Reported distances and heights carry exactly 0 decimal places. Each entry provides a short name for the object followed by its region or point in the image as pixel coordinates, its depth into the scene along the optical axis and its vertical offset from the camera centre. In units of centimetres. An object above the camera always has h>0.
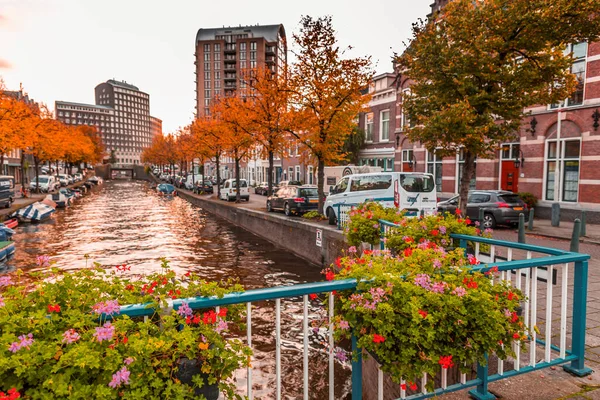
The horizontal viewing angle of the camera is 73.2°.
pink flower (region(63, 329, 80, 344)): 197 -82
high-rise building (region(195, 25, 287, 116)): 9756 +2799
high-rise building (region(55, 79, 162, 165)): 16312 +2222
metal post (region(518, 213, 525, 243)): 1044 -157
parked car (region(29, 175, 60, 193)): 3869 -152
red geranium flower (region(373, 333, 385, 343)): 249 -104
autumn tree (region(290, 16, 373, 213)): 1658 +338
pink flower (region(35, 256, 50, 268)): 280 -64
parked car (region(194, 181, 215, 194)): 4222 -196
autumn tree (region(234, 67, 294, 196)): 1876 +306
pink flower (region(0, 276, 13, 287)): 253 -70
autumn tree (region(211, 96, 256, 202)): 2567 +278
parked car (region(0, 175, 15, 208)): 2271 -128
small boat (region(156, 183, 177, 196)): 4550 -227
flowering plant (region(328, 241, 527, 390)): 258 -99
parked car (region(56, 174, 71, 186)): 5028 -140
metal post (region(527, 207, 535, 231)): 1506 -205
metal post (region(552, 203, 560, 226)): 1639 -184
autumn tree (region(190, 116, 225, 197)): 3160 +240
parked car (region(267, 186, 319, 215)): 1950 -150
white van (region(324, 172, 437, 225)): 1380 -78
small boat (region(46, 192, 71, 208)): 2970 -222
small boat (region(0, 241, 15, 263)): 1301 -268
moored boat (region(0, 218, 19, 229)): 1942 -265
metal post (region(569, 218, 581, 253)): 897 -151
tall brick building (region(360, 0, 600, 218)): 1720 +69
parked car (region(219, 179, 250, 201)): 3111 -171
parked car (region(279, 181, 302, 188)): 3832 -133
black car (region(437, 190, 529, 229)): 1600 -152
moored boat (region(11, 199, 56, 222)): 2225 -247
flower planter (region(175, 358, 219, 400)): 213 -109
